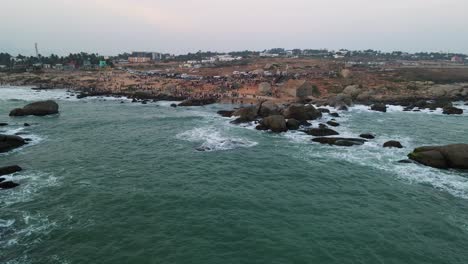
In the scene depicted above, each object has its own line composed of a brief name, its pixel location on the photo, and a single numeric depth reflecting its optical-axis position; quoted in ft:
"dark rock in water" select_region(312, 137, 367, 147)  140.67
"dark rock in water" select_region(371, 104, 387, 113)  234.64
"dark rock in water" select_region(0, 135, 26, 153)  131.64
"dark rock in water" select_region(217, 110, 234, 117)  209.13
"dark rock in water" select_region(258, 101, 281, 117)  196.03
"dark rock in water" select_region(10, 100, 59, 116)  207.21
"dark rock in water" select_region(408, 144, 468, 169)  113.09
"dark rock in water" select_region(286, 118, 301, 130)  170.81
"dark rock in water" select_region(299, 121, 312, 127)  177.24
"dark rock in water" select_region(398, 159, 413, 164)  119.14
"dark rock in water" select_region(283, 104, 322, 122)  185.16
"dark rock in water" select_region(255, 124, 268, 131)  168.95
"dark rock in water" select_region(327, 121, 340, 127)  177.72
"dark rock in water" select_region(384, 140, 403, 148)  139.23
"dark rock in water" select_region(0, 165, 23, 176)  105.88
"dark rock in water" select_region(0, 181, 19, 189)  95.14
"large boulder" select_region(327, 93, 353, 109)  241.47
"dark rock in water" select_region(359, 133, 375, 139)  153.17
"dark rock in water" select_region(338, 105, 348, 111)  237.31
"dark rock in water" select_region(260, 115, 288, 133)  164.96
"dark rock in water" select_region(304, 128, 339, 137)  156.56
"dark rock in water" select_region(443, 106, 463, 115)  222.07
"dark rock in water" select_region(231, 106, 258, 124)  186.29
